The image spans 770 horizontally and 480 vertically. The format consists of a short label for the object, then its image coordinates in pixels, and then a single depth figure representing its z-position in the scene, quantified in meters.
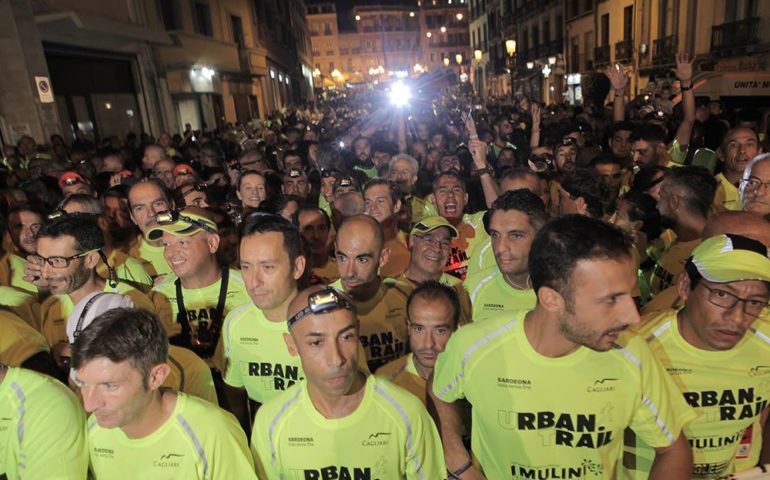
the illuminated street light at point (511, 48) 18.25
